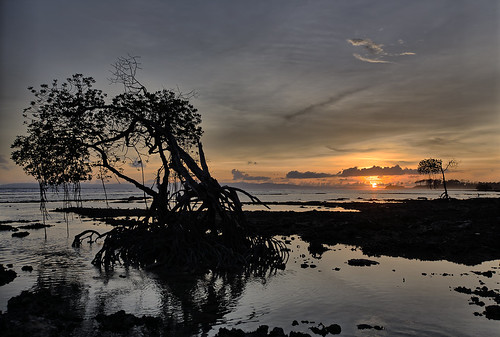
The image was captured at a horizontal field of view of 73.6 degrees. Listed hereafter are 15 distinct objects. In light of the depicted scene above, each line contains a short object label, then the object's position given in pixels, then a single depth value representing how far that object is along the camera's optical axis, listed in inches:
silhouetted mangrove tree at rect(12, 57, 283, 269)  636.7
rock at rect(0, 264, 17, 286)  520.6
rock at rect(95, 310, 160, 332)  326.3
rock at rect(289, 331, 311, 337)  299.7
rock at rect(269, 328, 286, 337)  298.1
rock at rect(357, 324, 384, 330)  333.4
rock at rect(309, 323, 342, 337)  322.3
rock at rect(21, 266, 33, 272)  602.2
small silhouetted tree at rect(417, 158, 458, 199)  3058.6
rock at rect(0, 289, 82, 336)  300.7
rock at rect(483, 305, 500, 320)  358.6
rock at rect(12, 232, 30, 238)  1064.8
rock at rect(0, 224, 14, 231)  1241.5
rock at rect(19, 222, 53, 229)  1317.7
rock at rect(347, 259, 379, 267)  628.7
